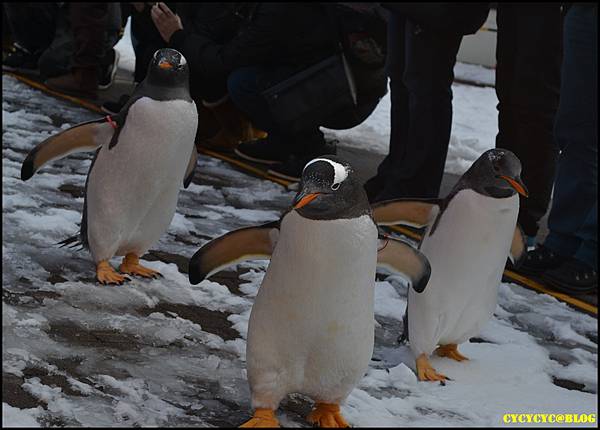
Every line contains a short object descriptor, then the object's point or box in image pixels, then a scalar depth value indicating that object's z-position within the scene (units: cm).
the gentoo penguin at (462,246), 497
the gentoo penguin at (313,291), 383
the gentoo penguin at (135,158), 545
